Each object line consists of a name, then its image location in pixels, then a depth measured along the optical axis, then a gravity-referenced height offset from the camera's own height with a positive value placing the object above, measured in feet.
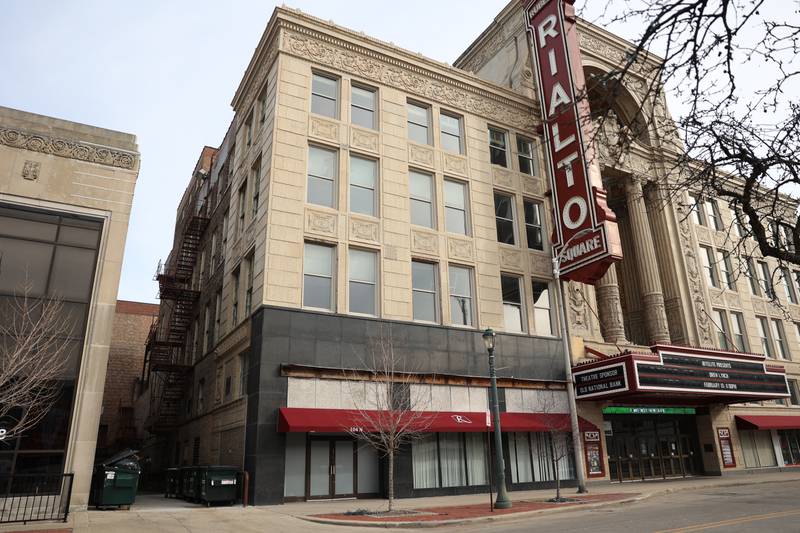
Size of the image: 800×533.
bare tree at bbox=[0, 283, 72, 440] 50.03 +10.33
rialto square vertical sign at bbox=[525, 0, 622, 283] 78.33 +40.32
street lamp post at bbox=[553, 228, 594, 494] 69.14 +9.25
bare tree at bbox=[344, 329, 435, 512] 62.37 +7.13
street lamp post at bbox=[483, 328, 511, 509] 53.26 +1.08
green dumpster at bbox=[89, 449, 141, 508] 55.88 -1.43
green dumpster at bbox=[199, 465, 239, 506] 58.59 -2.01
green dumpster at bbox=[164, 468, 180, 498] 76.43 -2.31
